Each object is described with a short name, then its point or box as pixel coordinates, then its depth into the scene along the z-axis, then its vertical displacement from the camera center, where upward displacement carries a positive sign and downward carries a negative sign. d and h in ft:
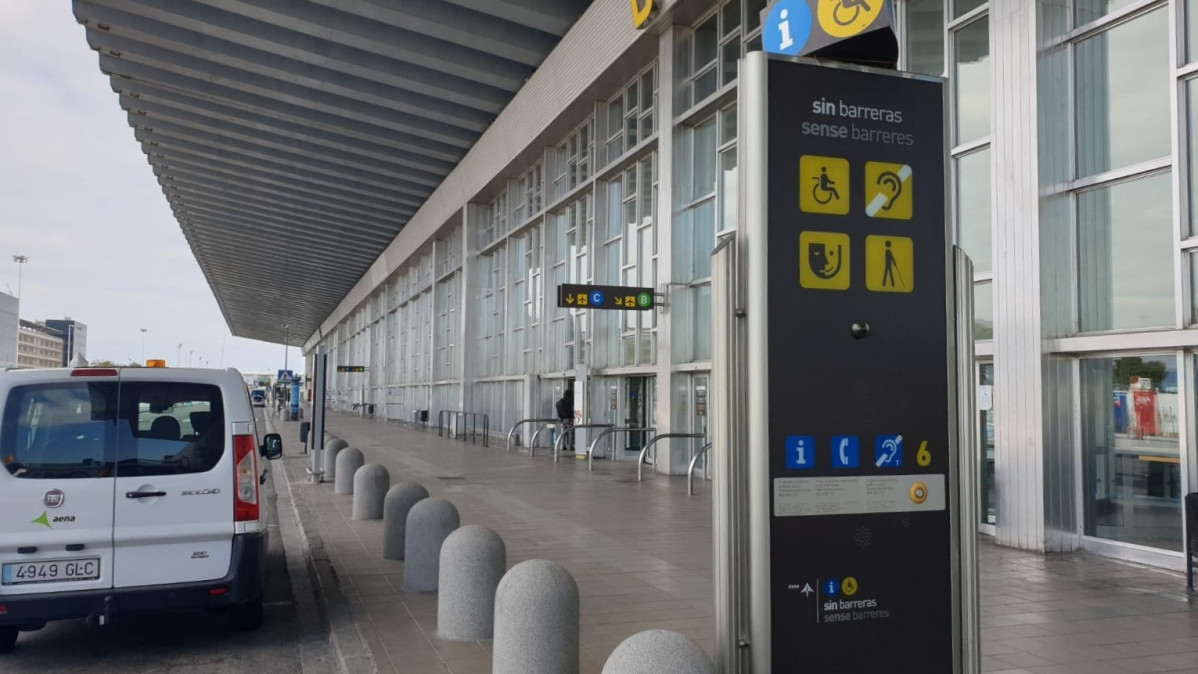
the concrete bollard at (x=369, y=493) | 37.58 -4.47
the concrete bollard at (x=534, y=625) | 15.07 -3.95
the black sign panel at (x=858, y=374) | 11.38 +0.12
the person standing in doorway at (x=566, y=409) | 79.19 -2.25
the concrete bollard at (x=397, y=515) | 28.14 -4.02
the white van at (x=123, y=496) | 17.80 -2.25
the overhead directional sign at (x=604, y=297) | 57.77 +5.36
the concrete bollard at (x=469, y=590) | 19.04 -4.24
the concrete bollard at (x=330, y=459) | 53.98 -4.46
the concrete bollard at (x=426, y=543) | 23.65 -4.10
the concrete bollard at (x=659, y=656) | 11.14 -3.31
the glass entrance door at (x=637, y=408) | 69.46 -1.88
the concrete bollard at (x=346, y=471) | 46.57 -4.43
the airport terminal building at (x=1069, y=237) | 28.25 +4.88
